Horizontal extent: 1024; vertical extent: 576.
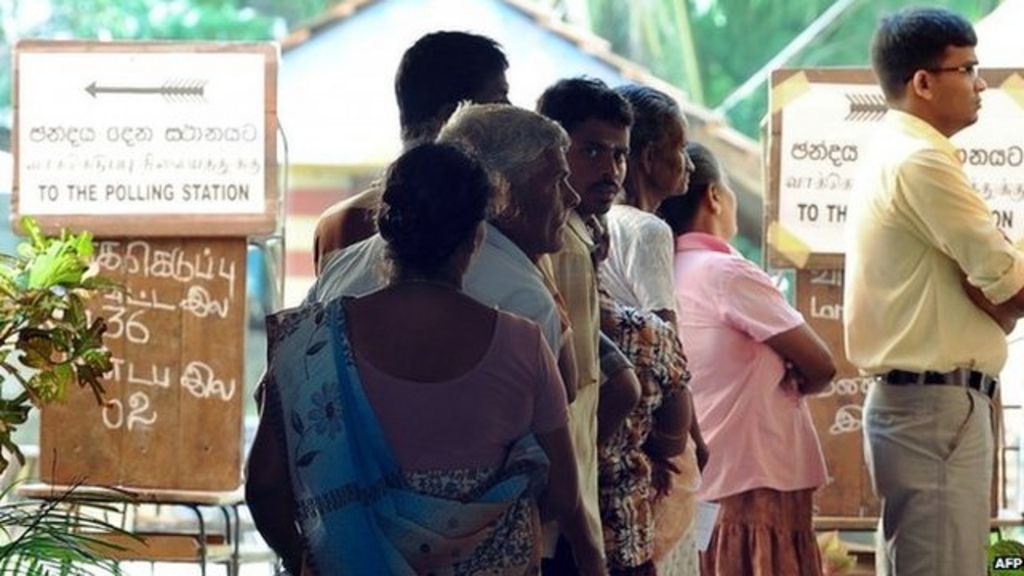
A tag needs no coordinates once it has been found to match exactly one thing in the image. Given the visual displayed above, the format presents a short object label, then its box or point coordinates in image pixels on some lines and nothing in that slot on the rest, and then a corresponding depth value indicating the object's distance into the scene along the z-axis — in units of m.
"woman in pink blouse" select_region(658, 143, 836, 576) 11.15
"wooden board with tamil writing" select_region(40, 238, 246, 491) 13.23
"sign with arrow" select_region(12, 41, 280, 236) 13.27
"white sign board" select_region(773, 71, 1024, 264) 13.44
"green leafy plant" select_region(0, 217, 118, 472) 9.59
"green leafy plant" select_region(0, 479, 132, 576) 7.94
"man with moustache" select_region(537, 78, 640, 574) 8.12
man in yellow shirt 10.37
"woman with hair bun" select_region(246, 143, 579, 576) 7.13
